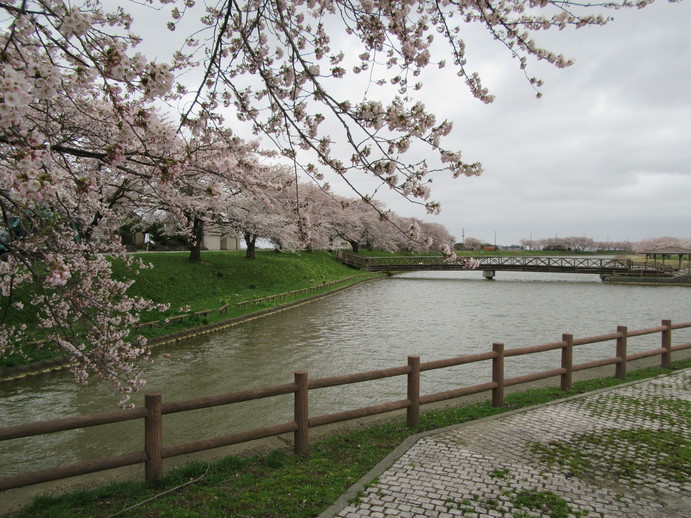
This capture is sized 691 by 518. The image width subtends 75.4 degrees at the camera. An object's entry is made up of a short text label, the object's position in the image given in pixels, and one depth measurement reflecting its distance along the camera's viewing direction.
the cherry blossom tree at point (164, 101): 2.71
